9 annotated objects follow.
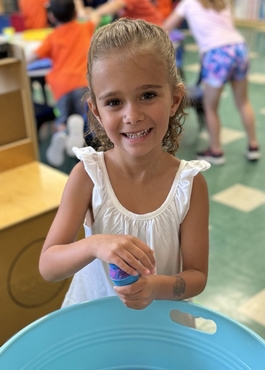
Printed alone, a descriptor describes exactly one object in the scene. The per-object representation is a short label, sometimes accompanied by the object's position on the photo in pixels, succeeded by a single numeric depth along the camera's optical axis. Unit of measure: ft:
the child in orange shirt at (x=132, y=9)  8.95
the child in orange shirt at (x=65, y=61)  7.86
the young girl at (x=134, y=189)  2.51
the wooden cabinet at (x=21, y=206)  4.20
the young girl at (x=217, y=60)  8.13
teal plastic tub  2.66
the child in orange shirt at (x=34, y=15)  12.20
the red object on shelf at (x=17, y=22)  11.81
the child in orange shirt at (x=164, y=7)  11.98
